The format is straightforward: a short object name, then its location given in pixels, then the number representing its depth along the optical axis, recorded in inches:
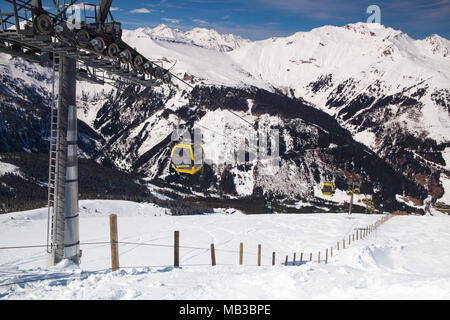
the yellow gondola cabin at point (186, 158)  846.5
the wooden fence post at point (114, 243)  437.1
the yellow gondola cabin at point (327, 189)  1758.1
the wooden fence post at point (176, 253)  541.6
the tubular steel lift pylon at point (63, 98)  525.0
